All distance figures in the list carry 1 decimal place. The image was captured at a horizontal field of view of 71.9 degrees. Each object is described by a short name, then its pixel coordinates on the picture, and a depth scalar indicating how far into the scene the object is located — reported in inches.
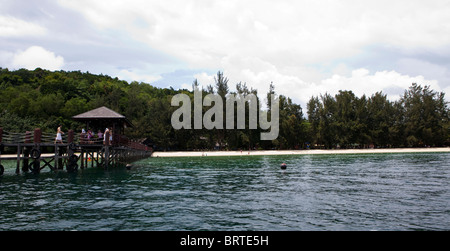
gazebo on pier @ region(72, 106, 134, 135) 1387.8
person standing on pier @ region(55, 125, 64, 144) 1221.6
